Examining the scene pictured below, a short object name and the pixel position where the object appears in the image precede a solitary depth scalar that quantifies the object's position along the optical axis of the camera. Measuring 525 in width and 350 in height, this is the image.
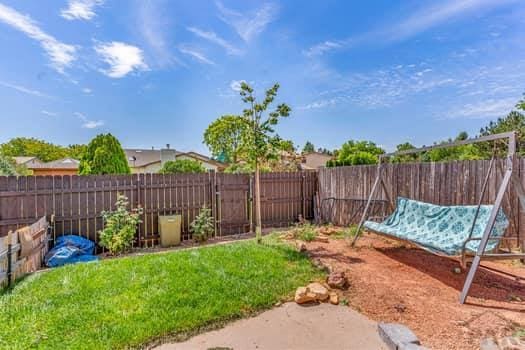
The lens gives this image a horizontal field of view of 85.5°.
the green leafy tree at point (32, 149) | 33.41
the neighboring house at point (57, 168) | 22.05
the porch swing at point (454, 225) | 2.92
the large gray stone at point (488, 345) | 1.94
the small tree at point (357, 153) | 14.44
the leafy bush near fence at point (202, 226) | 6.32
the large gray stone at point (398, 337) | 2.00
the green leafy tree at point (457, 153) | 12.36
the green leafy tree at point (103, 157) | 7.47
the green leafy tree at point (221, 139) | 24.92
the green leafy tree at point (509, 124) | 11.32
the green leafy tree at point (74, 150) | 38.34
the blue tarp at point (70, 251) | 4.62
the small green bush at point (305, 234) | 5.29
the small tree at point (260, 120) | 5.13
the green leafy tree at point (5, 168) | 13.08
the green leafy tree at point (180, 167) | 14.49
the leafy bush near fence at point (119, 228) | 5.30
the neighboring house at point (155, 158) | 22.39
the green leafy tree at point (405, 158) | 16.05
